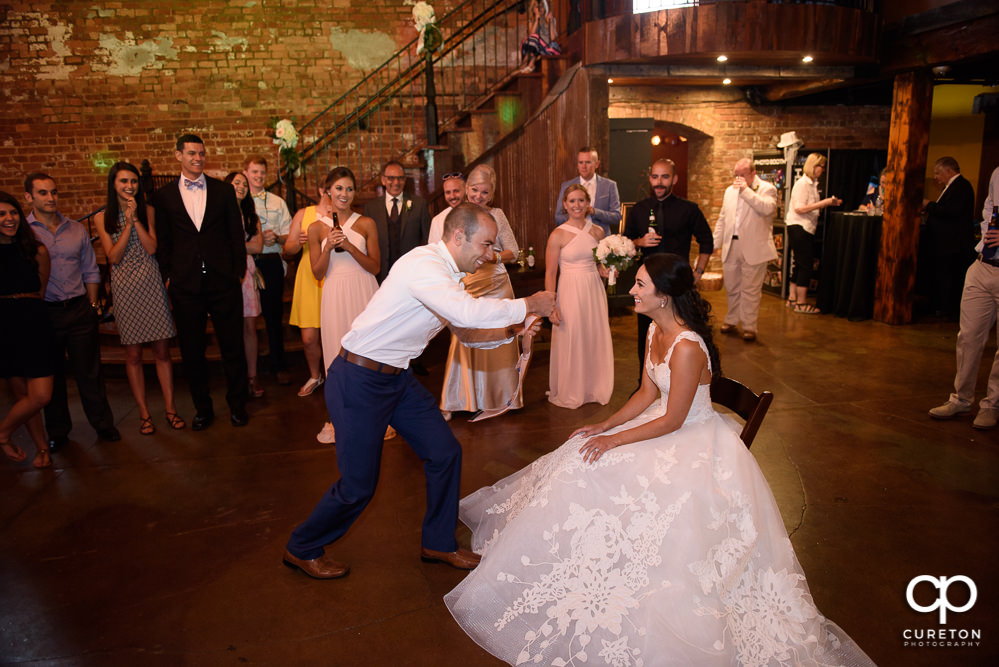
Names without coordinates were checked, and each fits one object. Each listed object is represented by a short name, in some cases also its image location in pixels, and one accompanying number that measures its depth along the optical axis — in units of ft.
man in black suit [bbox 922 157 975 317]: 22.40
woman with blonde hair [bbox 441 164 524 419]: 15.78
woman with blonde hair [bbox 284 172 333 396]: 16.63
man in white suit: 22.72
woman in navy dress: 13.08
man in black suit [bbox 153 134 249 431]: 14.76
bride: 7.64
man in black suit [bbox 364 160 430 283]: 18.17
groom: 8.51
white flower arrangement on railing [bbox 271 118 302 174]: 21.58
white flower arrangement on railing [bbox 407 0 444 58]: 25.07
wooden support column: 23.81
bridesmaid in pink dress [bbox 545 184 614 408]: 16.47
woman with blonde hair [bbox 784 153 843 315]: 27.19
